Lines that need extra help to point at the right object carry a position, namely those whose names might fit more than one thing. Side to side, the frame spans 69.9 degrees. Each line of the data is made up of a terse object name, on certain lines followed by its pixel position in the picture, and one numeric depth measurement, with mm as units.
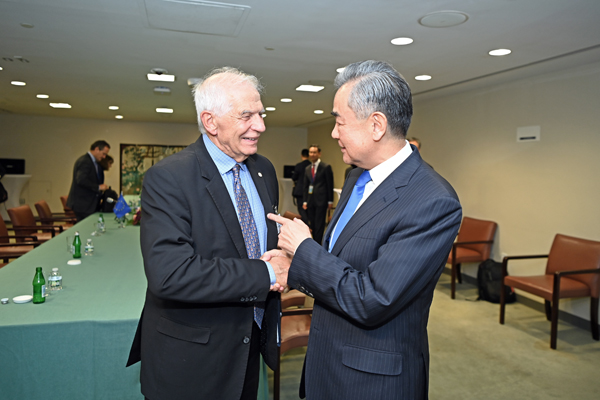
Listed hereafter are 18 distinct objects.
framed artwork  14125
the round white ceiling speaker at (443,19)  3287
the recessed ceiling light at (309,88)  6824
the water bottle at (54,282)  2559
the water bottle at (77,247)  3475
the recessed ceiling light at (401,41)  4035
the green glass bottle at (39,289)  2277
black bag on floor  5598
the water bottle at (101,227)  4927
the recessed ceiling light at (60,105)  9938
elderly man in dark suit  1356
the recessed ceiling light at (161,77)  6037
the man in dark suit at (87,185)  6375
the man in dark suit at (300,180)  9185
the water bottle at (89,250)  3660
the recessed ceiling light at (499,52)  4320
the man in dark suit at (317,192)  8117
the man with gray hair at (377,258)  1277
